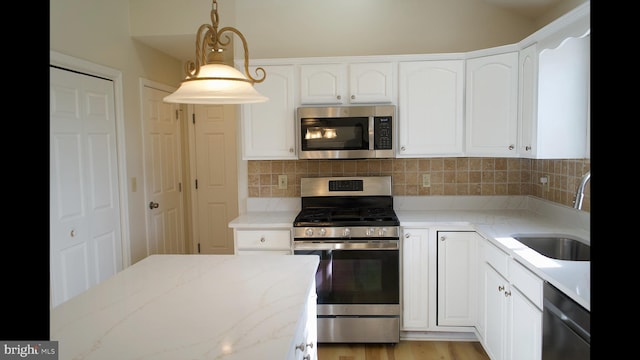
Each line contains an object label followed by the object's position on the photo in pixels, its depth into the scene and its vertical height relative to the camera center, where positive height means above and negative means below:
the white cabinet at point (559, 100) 2.40 +0.34
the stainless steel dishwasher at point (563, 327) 1.52 -0.64
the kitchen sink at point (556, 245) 2.42 -0.49
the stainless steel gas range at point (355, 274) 2.94 -0.76
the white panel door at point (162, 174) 3.72 -0.10
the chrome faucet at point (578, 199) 1.59 -0.15
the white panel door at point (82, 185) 2.66 -0.14
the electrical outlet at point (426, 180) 3.47 -0.15
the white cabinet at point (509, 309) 1.95 -0.76
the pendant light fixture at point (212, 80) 1.42 +0.27
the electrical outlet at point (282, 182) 3.52 -0.16
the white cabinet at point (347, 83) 3.13 +0.57
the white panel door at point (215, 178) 4.48 -0.16
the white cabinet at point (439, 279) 2.96 -0.82
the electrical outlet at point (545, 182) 3.11 -0.16
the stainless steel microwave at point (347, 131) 3.10 +0.21
